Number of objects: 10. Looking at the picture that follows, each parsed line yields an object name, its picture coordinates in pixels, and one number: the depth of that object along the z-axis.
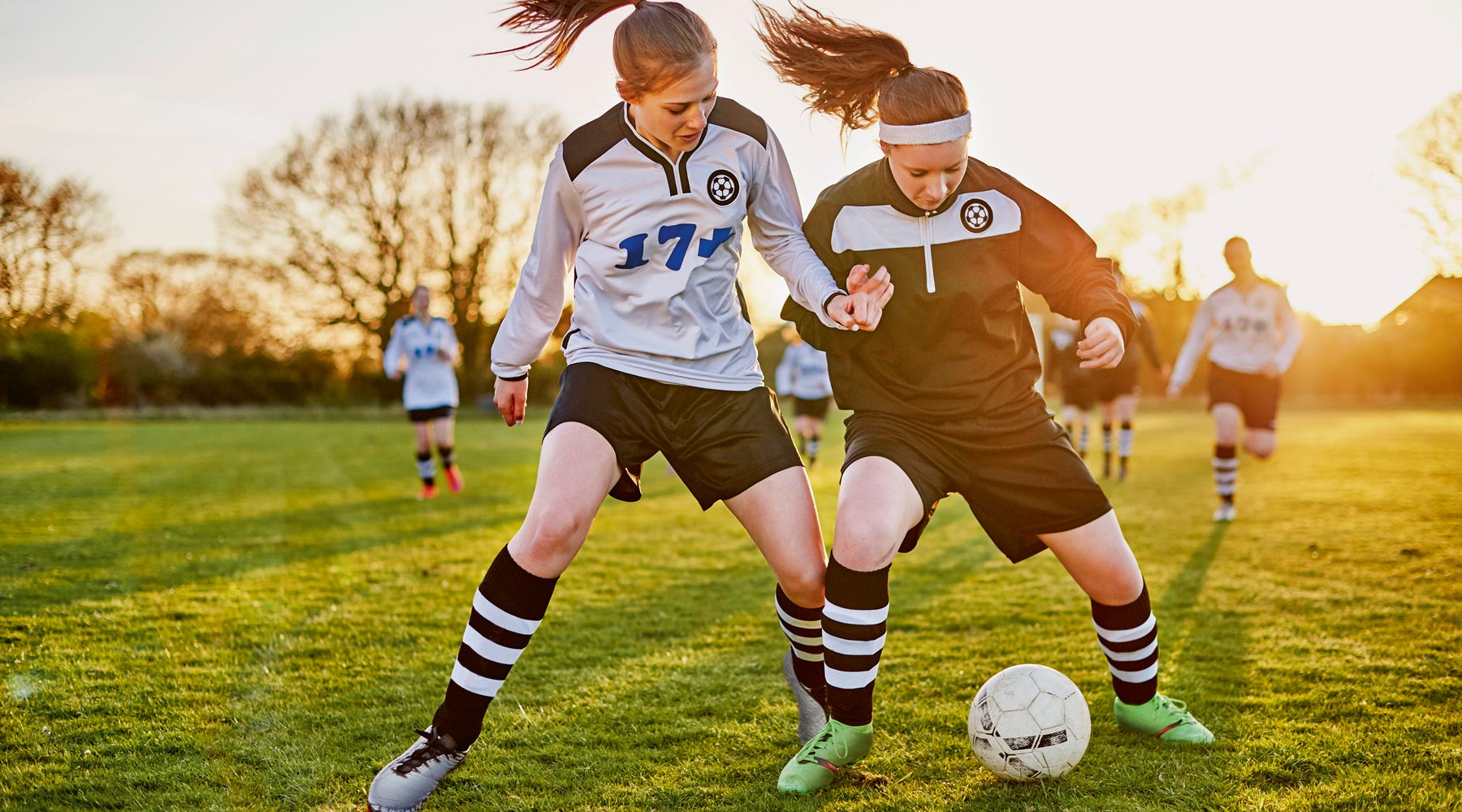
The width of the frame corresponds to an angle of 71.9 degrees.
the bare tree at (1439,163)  22.61
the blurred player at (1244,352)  8.56
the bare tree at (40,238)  13.95
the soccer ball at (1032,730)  2.97
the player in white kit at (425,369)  10.79
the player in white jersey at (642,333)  2.86
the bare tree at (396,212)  33.44
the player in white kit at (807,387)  13.58
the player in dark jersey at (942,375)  2.99
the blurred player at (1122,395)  12.57
